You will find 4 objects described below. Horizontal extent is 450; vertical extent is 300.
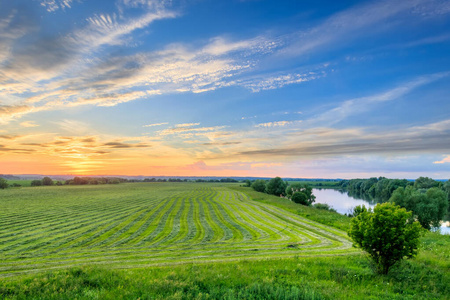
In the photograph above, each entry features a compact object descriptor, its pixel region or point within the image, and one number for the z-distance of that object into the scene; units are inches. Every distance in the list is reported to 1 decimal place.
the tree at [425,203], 1935.3
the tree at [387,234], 447.2
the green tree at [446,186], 3013.8
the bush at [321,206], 2695.4
